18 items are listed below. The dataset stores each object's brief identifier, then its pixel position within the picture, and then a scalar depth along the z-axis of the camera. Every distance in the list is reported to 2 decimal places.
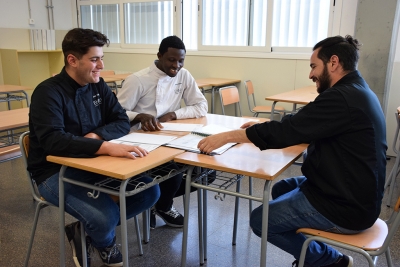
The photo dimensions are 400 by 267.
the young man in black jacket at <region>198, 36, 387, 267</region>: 1.40
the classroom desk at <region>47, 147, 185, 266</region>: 1.45
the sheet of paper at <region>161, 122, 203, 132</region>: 2.17
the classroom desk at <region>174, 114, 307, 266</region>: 1.49
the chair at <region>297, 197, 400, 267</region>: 1.35
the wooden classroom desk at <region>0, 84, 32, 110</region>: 3.93
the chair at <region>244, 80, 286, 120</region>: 4.39
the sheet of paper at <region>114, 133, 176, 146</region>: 1.86
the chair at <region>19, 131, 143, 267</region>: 1.79
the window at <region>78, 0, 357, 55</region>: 4.45
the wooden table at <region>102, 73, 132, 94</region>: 5.00
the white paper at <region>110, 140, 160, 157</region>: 1.75
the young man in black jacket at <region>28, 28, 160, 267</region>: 1.63
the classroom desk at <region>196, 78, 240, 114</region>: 4.57
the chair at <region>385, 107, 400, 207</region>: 2.92
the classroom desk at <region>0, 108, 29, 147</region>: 2.47
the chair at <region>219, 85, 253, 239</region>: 3.88
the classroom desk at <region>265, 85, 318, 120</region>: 3.42
